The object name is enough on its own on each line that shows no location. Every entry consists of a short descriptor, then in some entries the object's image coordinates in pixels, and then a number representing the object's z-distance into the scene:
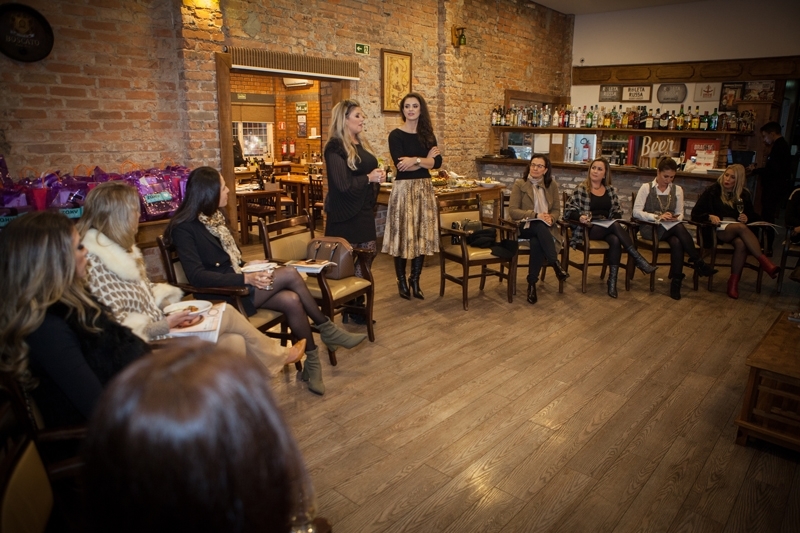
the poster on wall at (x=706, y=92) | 8.75
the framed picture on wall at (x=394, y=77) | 6.70
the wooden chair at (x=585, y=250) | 4.89
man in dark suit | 6.70
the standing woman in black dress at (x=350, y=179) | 3.79
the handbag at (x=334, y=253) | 3.54
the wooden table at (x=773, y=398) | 2.45
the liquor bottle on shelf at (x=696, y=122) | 6.71
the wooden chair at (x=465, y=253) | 4.50
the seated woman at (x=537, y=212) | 4.76
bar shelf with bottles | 6.61
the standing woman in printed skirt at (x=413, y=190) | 4.41
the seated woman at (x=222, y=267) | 2.88
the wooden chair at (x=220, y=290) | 2.82
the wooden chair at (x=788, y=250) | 4.89
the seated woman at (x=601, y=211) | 4.91
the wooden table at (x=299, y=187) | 8.09
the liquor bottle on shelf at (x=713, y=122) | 6.59
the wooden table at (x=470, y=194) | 6.00
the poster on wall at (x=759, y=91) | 8.26
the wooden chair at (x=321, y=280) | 3.36
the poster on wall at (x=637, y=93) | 9.40
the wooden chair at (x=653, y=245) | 5.01
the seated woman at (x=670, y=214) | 4.91
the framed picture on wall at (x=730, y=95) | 8.52
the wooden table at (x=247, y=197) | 6.89
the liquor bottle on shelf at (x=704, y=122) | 6.66
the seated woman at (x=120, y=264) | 2.21
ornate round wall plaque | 3.81
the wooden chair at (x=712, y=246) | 5.07
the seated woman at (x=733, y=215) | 4.93
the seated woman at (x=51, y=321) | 1.64
